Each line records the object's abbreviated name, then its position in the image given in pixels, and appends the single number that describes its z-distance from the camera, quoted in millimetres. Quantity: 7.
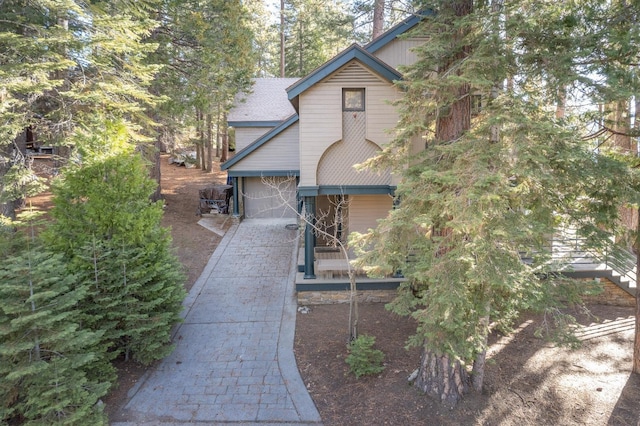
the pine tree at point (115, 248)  6914
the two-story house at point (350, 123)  9852
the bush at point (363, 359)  6875
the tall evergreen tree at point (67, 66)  7590
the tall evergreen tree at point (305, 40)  26188
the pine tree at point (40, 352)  5129
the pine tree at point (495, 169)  4707
